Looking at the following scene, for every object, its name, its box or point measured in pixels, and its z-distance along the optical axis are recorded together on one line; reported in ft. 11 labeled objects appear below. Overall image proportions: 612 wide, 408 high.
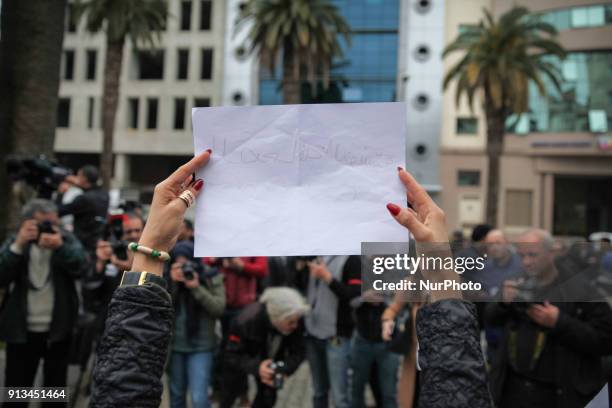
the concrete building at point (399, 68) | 102.73
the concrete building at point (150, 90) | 113.70
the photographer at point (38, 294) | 12.55
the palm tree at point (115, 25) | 63.93
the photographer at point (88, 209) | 18.75
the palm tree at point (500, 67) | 64.54
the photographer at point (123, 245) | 14.16
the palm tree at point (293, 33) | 64.64
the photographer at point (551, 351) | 9.22
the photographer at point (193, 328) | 13.67
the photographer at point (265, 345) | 13.04
